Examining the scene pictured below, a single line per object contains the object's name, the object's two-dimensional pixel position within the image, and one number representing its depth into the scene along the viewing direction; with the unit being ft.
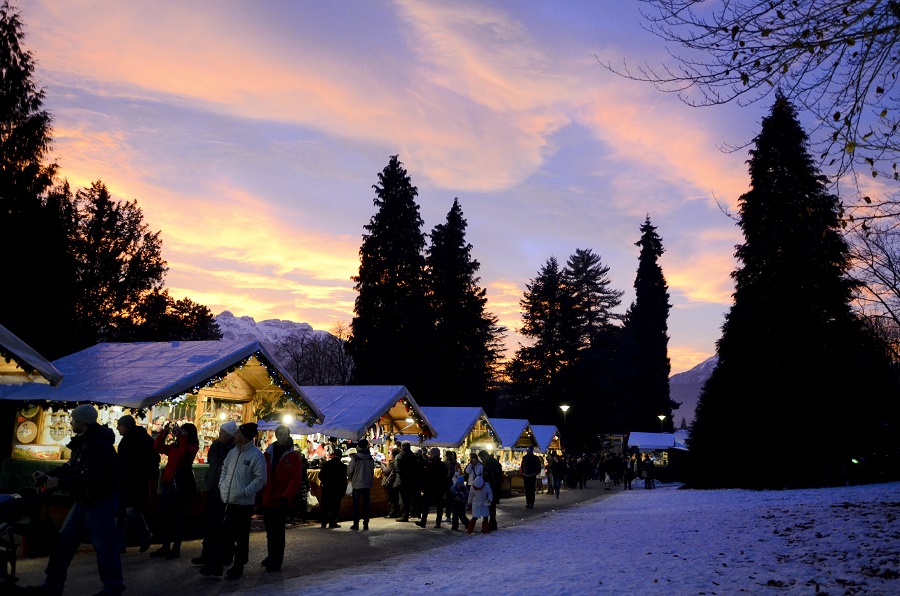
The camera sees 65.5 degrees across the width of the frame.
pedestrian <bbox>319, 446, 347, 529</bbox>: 49.85
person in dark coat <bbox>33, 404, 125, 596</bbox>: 20.59
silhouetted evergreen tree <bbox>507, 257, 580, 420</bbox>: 222.48
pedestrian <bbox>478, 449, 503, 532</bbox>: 51.65
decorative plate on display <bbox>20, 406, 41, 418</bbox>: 45.39
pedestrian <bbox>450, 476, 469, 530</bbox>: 52.13
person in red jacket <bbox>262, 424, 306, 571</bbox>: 29.55
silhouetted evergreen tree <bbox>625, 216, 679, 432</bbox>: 221.87
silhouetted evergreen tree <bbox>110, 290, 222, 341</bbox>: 139.95
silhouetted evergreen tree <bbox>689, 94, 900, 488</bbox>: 88.02
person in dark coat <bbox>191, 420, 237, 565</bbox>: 29.17
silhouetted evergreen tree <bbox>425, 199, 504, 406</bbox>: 183.52
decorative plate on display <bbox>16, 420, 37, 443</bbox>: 44.93
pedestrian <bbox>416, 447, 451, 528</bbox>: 52.85
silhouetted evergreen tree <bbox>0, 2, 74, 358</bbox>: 90.17
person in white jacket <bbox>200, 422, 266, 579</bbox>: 27.09
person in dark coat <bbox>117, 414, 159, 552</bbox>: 31.12
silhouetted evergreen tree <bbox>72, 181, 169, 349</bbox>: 137.39
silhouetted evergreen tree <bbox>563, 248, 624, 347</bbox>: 246.68
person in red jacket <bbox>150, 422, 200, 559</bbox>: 33.96
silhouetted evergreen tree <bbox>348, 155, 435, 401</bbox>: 163.53
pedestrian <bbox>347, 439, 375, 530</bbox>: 48.80
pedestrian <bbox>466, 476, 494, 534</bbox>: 49.73
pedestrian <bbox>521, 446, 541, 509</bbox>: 71.97
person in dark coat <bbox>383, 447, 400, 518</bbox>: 57.72
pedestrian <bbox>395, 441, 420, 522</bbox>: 54.44
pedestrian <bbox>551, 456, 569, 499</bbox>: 100.73
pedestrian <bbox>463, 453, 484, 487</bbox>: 49.73
